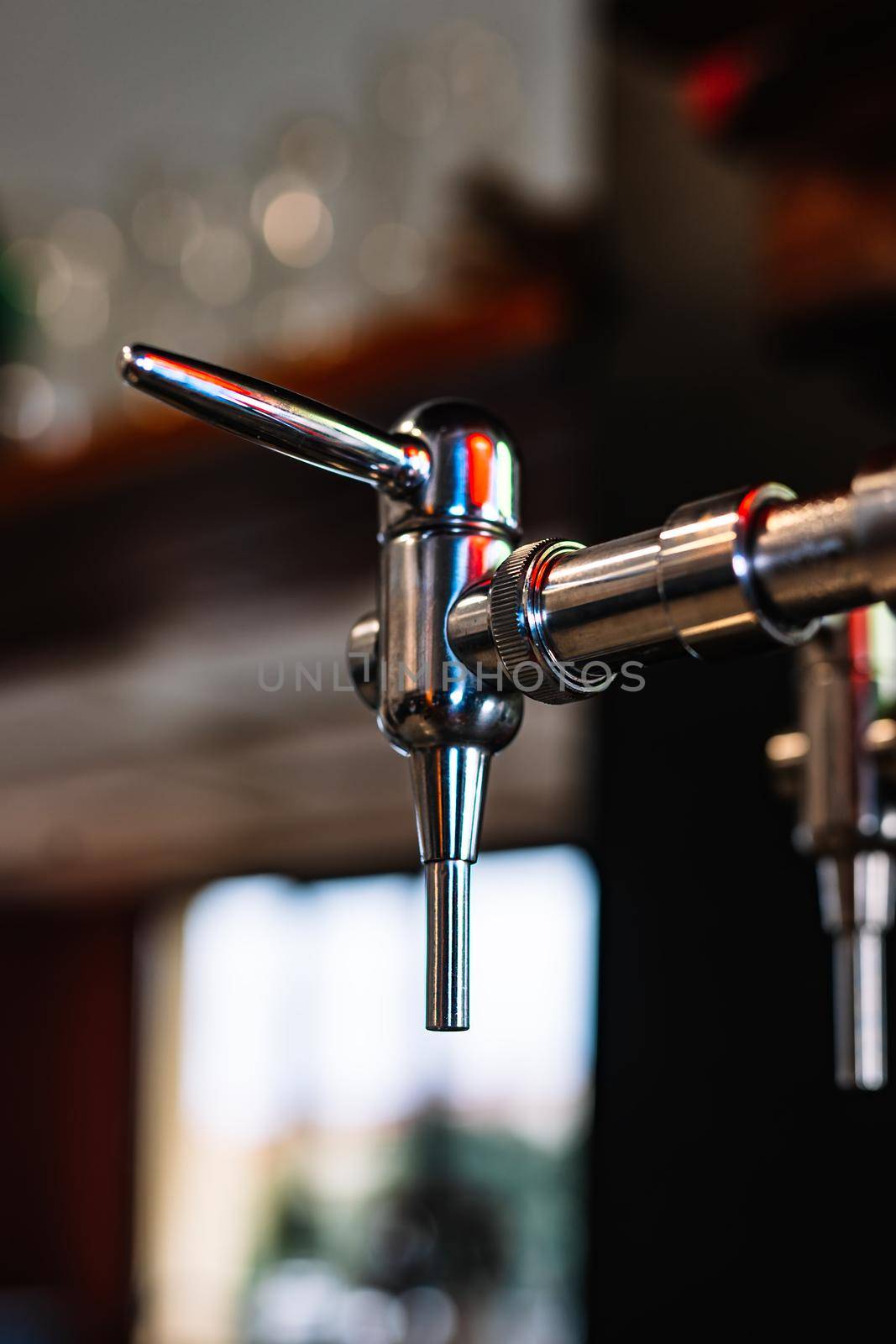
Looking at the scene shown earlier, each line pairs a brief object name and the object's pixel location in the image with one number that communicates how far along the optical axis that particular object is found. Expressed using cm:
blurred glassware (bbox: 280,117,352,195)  138
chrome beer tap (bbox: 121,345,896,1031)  27
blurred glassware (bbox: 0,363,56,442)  145
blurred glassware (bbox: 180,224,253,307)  140
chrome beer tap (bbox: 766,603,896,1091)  43
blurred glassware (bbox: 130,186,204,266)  144
